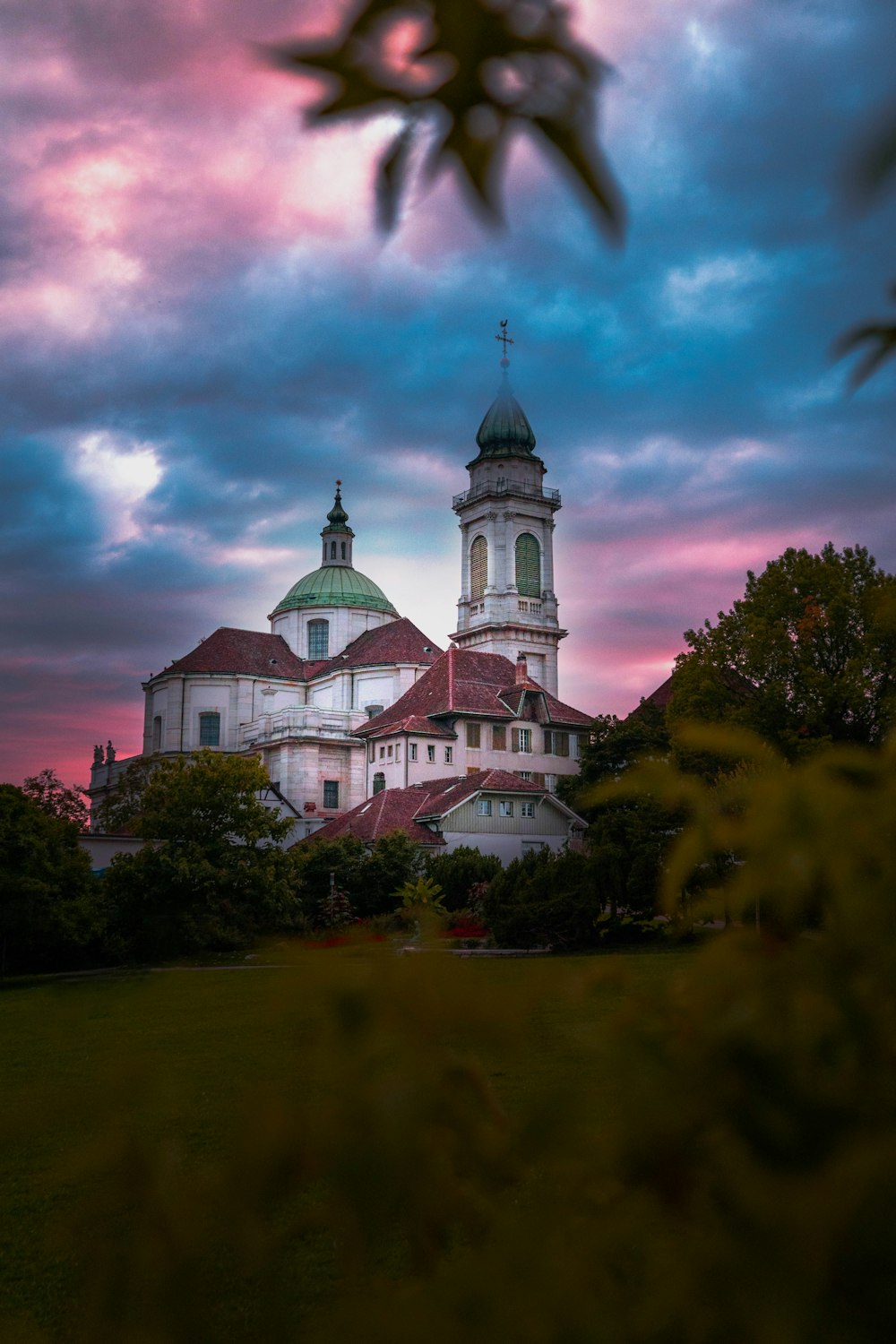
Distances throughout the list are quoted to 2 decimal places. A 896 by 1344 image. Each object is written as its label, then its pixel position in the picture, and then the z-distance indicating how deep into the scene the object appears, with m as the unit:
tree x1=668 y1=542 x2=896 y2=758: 34.19
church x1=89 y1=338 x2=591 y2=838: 56.84
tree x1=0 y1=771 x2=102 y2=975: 27.75
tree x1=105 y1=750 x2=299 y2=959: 31.41
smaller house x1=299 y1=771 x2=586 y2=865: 45.09
